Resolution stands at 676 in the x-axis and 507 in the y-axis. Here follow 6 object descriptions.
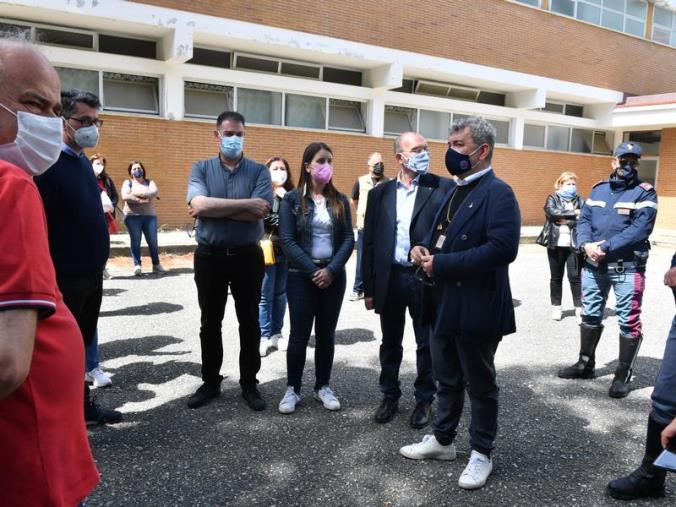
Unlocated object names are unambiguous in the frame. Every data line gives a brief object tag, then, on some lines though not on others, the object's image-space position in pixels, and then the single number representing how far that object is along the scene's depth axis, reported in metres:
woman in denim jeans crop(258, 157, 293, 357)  5.70
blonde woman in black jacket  7.13
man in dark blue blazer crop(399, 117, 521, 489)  3.10
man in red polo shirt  1.16
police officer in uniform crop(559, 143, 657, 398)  4.70
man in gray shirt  4.15
